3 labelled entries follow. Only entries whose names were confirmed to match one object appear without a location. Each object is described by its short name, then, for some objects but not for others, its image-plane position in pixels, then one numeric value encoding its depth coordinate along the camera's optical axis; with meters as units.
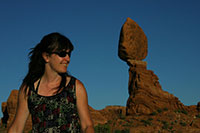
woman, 2.57
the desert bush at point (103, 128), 24.07
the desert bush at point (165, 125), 24.95
